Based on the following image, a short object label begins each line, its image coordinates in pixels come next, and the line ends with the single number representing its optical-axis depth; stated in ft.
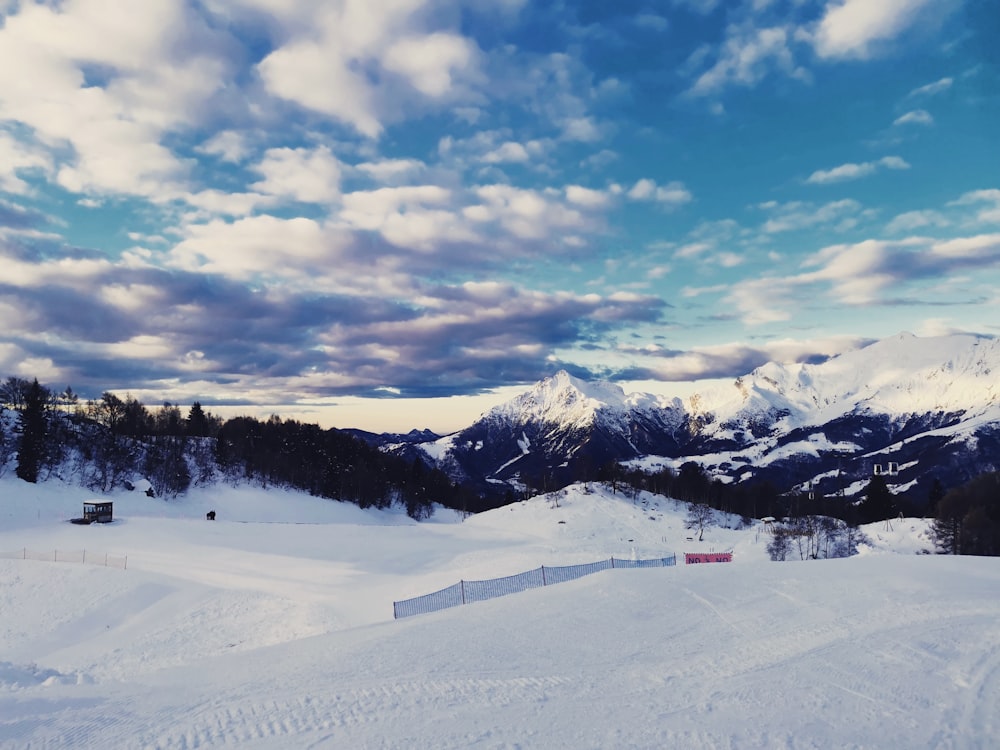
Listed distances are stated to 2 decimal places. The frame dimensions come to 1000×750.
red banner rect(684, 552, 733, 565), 170.19
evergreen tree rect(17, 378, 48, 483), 272.84
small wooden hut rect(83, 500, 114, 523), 210.38
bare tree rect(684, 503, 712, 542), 321.09
